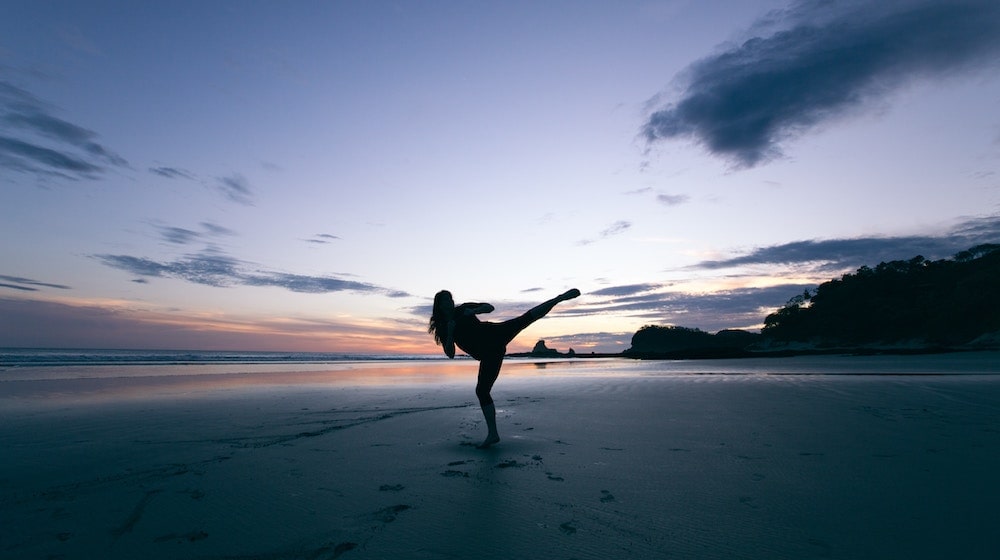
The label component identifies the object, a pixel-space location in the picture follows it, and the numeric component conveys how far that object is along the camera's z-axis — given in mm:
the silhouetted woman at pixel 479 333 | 5691
